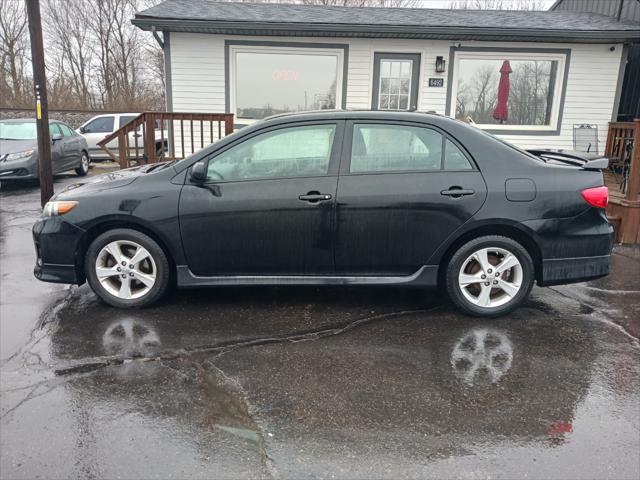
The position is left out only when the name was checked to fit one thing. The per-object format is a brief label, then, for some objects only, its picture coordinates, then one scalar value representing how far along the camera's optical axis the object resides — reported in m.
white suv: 15.69
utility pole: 7.48
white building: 9.87
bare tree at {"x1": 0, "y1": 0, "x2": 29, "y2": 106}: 27.00
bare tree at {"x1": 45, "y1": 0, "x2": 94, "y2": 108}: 32.06
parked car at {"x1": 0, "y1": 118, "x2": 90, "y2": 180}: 10.75
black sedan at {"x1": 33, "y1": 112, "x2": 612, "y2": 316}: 4.03
